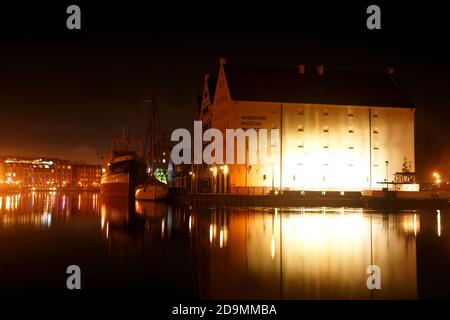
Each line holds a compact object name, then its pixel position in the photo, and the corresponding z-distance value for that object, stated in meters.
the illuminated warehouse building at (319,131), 55.62
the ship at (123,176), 69.94
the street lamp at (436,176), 69.03
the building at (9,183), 176.57
